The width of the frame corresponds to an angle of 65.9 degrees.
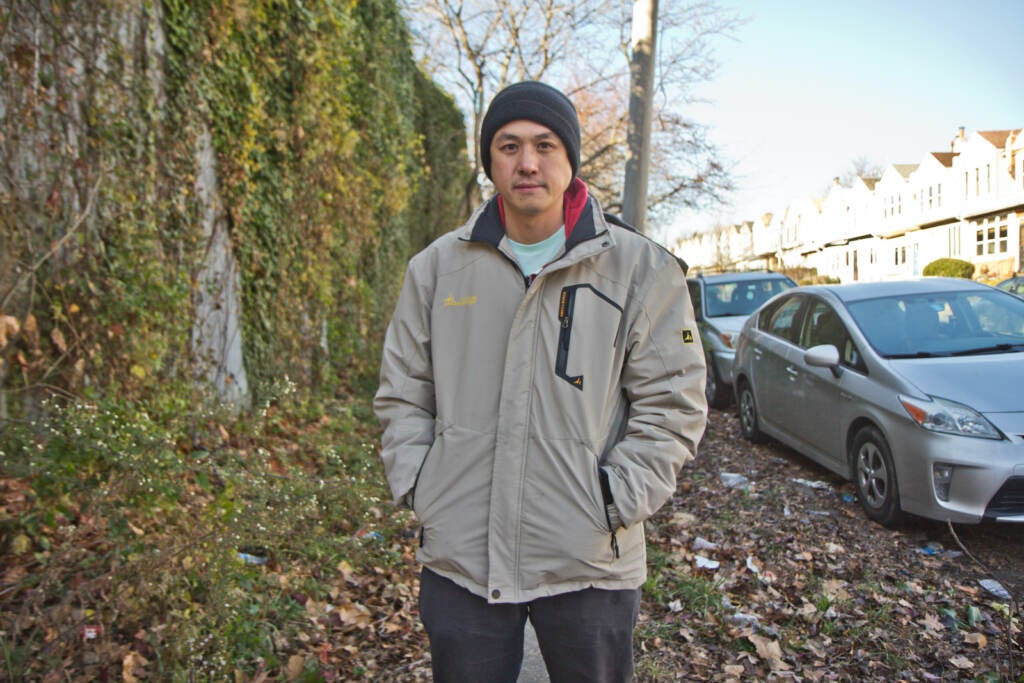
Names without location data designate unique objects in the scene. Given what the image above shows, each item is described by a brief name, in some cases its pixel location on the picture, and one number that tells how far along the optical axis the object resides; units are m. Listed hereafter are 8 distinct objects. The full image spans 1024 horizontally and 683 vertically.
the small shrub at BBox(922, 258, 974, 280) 36.53
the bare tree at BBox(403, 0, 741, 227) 18.30
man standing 1.96
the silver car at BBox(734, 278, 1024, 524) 4.69
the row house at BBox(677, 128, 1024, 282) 39.25
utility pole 9.49
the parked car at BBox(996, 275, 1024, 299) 18.41
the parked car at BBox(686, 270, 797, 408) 10.19
